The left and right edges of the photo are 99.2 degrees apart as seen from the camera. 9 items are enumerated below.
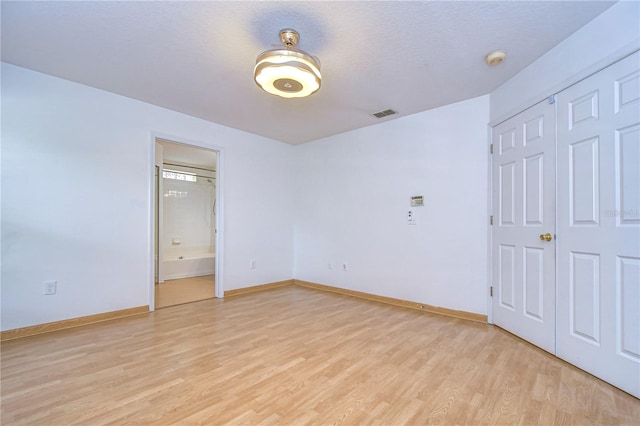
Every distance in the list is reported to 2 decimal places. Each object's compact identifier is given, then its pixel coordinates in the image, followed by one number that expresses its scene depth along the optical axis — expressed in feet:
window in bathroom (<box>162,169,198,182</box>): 19.84
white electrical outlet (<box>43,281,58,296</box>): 8.89
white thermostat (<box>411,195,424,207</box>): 11.52
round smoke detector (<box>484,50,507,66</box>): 7.50
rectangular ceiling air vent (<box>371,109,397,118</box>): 11.61
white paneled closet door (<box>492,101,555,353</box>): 7.54
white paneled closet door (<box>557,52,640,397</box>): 5.67
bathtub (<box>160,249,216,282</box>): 17.97
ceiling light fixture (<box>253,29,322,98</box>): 6.41
